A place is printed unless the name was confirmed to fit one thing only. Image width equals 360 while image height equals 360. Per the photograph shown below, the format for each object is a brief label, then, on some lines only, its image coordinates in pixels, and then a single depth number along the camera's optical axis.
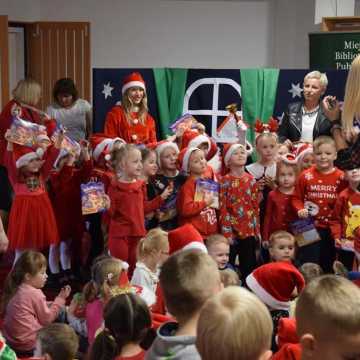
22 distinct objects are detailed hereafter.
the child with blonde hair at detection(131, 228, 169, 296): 4.43
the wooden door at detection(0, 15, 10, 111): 8.41
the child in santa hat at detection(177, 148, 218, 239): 5.50
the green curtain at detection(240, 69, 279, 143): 6.41
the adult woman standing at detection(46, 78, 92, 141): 6.71
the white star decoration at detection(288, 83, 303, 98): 6.37
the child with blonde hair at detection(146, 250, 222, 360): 2.34
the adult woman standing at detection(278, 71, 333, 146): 5.92
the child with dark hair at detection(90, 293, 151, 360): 2.91
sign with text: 8.33
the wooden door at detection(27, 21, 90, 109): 9.93
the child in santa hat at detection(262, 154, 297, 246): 5.67
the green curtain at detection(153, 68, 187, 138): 6.46
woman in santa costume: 6.11
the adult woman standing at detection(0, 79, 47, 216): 6.09
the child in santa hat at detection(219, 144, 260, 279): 5.63
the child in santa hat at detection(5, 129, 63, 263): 5.81
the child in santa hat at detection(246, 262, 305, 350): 3.01
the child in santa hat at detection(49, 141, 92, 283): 6.17
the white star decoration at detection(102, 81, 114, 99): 6.44
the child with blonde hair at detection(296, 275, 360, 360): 1.90
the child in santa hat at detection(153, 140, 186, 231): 5.67
